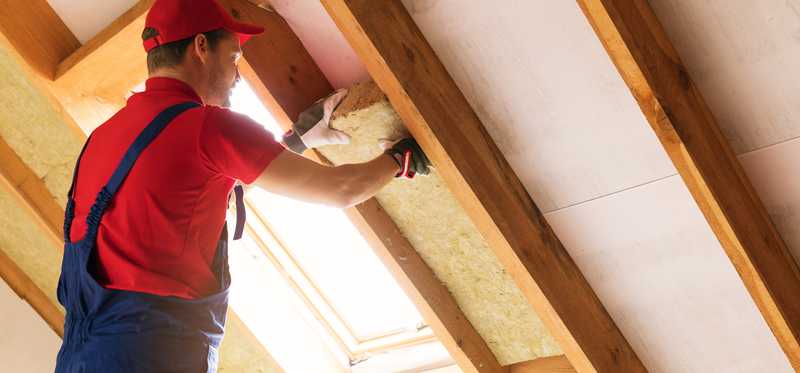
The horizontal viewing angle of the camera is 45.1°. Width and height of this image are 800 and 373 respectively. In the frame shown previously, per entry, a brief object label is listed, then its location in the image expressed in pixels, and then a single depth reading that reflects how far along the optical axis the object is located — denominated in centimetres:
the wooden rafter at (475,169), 220
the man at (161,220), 198
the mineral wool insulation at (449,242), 242
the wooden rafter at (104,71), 268
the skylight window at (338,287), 340
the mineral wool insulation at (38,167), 312
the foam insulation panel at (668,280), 230
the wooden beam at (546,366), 282
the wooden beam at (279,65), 251
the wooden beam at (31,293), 390
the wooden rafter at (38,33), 275
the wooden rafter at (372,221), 252
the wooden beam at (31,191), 335
